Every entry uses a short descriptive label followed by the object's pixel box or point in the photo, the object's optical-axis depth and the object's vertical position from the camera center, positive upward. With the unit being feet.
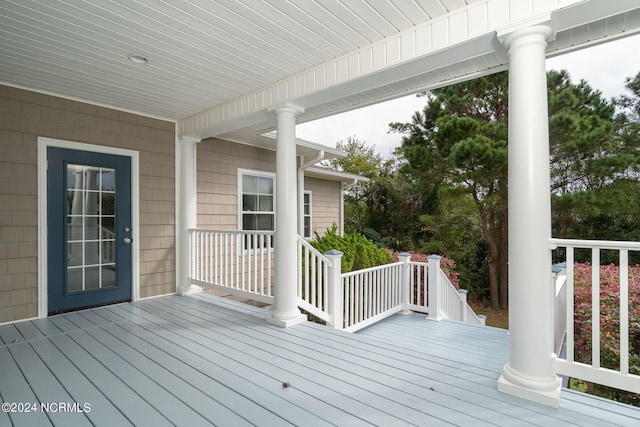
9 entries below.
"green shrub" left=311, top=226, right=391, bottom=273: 18.03 -1.99
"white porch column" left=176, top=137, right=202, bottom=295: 16.57 +0.43
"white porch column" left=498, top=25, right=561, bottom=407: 6.92 -0.31
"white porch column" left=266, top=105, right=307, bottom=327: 12.17 -0.12
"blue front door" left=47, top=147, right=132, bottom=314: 13.00 -0.43
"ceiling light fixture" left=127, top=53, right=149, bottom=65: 10.00 +4.96
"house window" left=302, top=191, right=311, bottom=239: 26.63 +0.11
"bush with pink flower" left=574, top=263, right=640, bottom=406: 10.66 -4.06
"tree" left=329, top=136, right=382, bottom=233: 52.13 +8.29
